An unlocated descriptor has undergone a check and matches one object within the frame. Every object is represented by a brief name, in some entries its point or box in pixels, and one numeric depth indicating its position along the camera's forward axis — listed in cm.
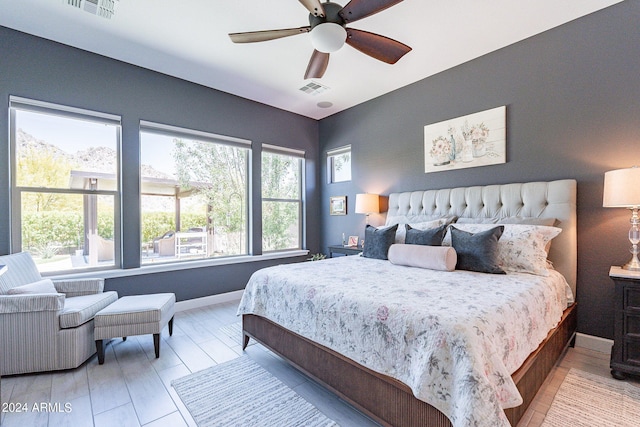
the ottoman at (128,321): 230
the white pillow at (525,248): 229
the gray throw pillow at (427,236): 270
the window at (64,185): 281
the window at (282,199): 469
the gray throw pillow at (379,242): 302
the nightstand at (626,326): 199
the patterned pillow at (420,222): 310
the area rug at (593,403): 163
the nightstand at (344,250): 404
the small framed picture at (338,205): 487
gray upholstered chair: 206
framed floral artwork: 309
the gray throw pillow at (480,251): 230
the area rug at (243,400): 166
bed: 120
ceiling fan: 197
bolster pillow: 237
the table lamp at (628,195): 206
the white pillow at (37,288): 213
